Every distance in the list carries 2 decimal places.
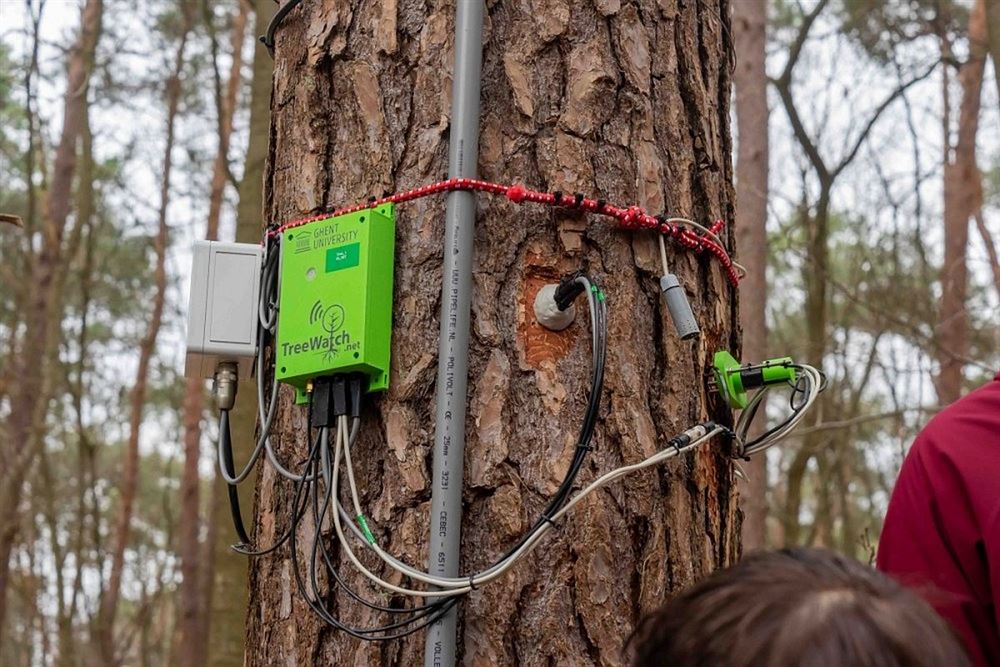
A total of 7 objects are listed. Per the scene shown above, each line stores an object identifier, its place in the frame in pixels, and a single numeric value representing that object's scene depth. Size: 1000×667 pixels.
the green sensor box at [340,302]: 1.82
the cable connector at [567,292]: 1.81
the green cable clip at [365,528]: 1.80
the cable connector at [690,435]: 1.82
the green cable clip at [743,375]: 1.88
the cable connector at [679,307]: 1.83
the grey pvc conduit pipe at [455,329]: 1.78
